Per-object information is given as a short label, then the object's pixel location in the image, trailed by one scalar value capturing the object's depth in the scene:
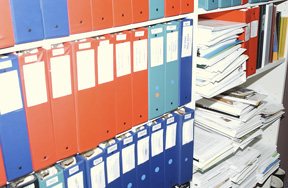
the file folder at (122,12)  1.15
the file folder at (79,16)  1.03
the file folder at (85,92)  1.08
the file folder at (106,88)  1.15
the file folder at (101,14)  1.08
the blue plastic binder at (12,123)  0.92
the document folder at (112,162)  1.27
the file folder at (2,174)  0.97
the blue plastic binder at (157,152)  1.44
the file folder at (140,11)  1.22
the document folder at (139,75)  1.26
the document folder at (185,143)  1.55
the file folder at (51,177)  1.08
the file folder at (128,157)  1.32
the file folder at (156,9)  1.29
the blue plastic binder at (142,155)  1.38
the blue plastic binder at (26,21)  0.90
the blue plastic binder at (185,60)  1.45
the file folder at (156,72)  1.32
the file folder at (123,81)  1.20
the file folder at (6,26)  0.87
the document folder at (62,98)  1.02
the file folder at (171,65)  1.37
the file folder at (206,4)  1.52
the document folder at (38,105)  0.96
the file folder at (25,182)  1.04
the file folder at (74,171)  1.14
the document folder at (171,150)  1.50
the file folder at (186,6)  1.41
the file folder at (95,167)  1.20
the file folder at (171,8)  1.34
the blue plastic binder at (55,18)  0.97
